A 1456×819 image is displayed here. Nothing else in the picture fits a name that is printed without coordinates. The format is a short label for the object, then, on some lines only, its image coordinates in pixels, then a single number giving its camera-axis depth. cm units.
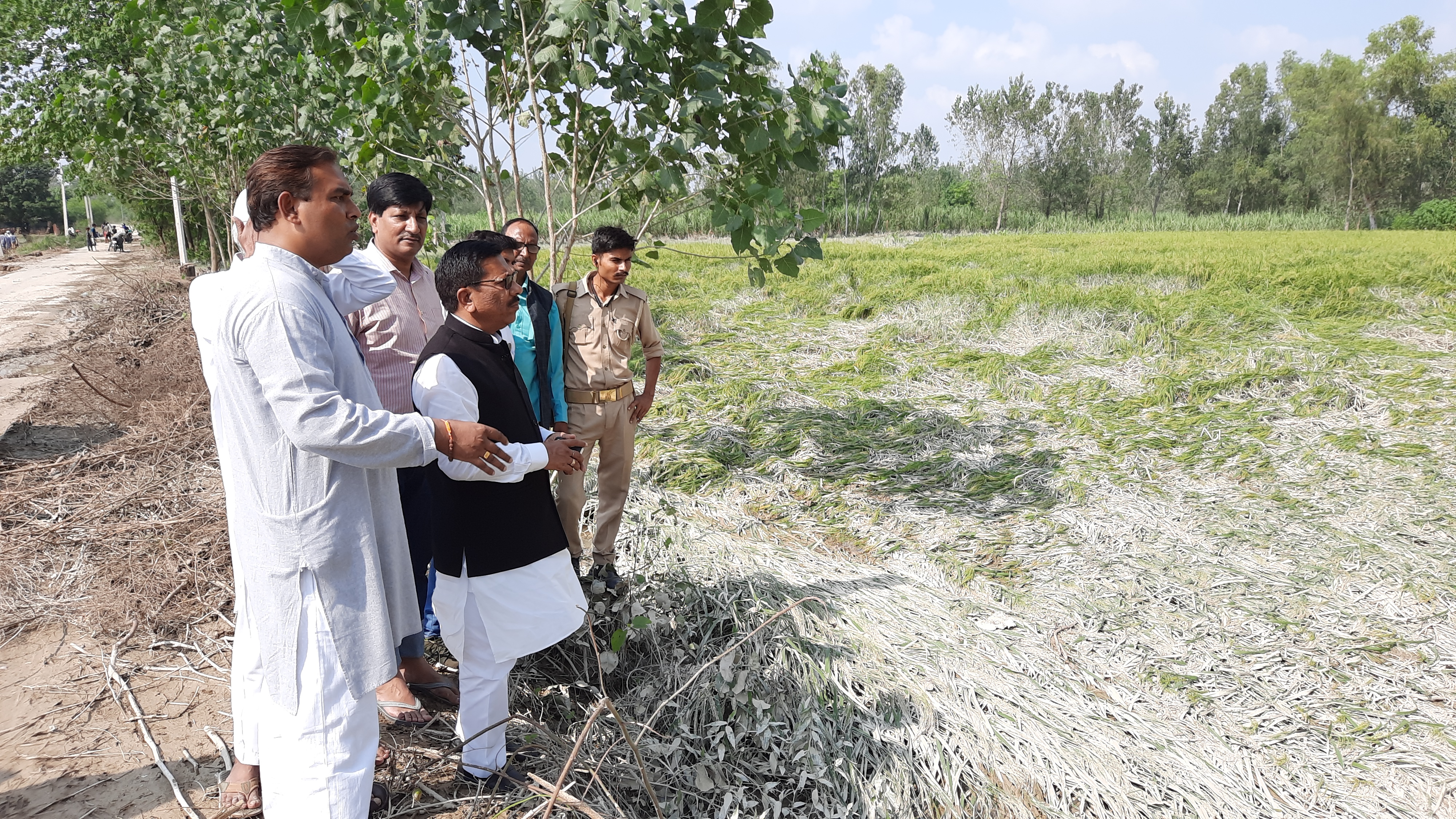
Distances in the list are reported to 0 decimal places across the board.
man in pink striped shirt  277
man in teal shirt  321
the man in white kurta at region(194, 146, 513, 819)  170
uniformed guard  357
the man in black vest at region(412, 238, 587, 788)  216
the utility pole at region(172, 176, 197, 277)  1553
